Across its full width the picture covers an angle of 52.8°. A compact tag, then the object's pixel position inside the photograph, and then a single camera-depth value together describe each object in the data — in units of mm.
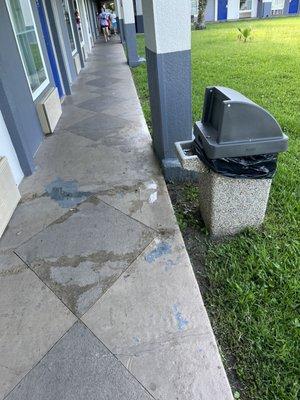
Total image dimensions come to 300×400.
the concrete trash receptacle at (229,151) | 1960
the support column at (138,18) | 20812
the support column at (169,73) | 2588
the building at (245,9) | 26828
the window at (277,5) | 27562
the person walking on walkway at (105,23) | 18125
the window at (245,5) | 27359
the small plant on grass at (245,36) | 11188
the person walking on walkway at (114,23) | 22391
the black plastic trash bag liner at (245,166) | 2083
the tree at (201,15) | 19078
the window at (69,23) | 7922
